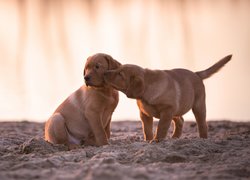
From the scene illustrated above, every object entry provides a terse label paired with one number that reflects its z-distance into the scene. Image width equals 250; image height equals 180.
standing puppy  13.26
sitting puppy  13.26
